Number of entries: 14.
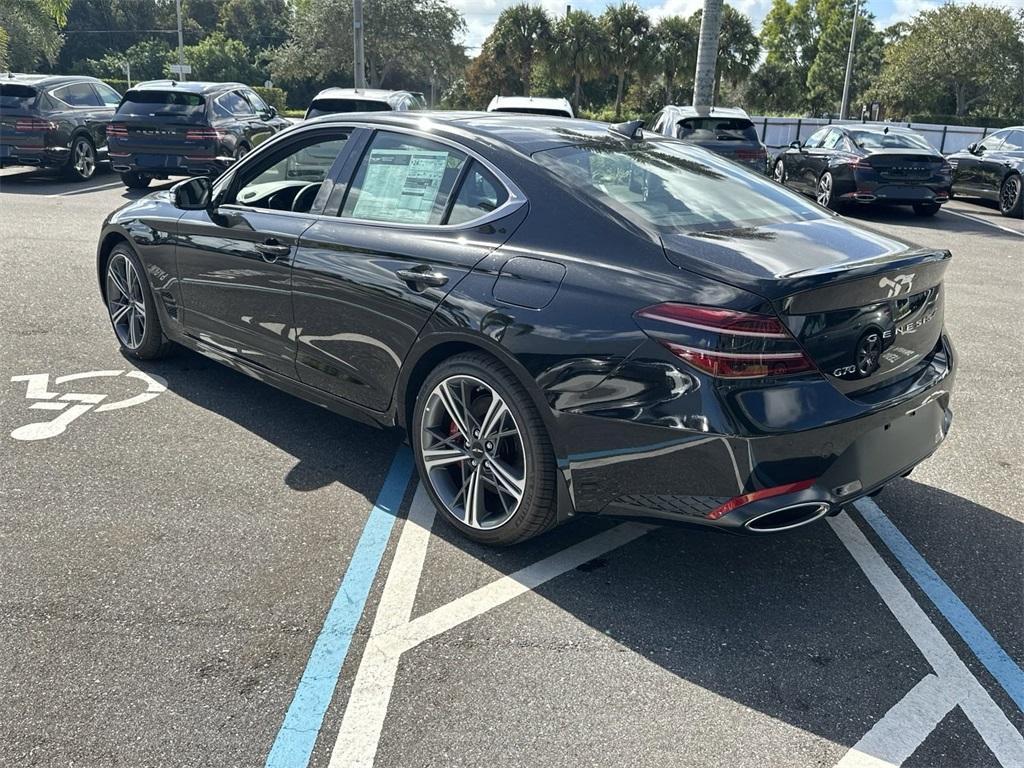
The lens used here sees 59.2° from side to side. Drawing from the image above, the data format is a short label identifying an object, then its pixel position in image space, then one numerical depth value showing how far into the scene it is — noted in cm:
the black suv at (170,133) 1309
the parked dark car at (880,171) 1309
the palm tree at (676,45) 4581
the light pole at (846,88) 3616
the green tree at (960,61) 4381
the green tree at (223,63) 6556
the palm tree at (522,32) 4700
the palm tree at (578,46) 4547
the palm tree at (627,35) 4547
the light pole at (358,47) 2512
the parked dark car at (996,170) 1436
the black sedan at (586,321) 281
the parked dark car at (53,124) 1430
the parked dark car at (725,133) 1398
